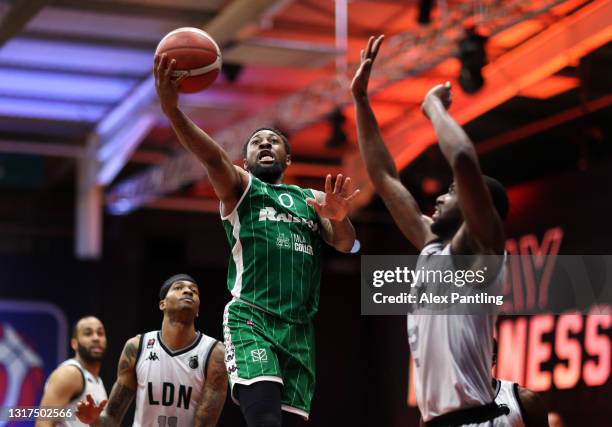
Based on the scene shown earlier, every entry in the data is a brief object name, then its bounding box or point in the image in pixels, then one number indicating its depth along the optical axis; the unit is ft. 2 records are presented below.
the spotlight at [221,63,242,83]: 45.52
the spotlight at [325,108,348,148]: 43.55
